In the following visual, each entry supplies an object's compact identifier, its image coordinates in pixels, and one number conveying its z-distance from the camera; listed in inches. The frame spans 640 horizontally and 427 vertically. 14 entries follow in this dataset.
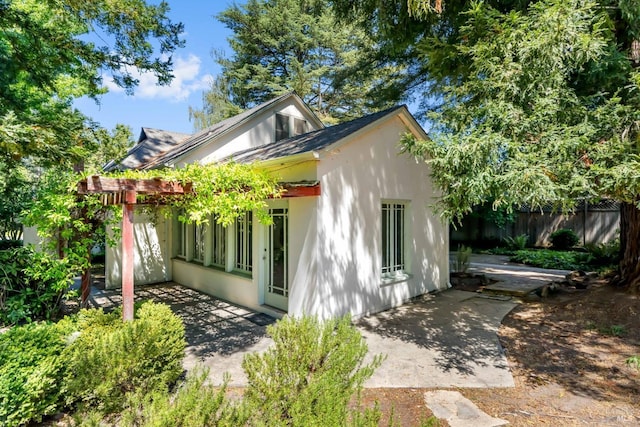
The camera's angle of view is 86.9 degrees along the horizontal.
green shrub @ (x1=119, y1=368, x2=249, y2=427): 81.0
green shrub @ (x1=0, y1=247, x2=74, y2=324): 230.5
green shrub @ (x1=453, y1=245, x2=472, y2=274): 452.4
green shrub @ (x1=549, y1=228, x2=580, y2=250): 615.7
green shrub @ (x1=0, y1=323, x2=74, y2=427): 130.6
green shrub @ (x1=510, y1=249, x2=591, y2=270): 492.7
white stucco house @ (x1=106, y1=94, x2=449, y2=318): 253.8
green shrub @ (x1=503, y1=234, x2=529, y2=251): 653.9
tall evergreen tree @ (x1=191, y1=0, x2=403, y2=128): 908.0
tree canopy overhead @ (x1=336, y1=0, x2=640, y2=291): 163.2
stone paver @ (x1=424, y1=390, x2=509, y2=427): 141.9
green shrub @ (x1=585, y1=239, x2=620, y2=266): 471.6
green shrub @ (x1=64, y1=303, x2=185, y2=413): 132.8
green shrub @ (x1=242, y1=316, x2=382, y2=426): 88.1
